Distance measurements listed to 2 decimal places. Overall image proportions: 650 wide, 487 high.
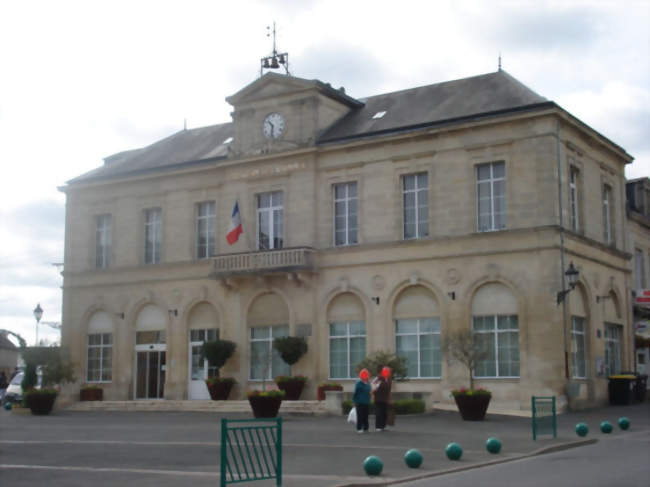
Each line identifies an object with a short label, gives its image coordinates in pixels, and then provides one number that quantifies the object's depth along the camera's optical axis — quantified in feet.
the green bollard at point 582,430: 68.18
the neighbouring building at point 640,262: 127.65
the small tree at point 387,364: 93.04
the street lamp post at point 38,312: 139.64
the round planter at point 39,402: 109.09
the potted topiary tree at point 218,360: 119.24
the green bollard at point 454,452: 53.88
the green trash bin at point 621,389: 111.45
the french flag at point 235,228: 116.57
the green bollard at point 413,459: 50.34
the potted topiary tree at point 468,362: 85.15
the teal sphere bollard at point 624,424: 75.31
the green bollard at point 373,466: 46.68
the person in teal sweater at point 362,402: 71.92
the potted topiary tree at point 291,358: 113.29
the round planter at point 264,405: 90.17
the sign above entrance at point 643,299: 128.36
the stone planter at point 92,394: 132.05
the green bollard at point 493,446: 57.11
